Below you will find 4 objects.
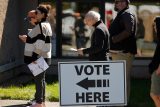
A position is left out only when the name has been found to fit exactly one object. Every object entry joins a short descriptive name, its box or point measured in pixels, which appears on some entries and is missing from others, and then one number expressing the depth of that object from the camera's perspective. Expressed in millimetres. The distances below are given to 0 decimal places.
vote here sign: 9722
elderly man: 13242
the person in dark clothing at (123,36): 14212
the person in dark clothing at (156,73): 12087
